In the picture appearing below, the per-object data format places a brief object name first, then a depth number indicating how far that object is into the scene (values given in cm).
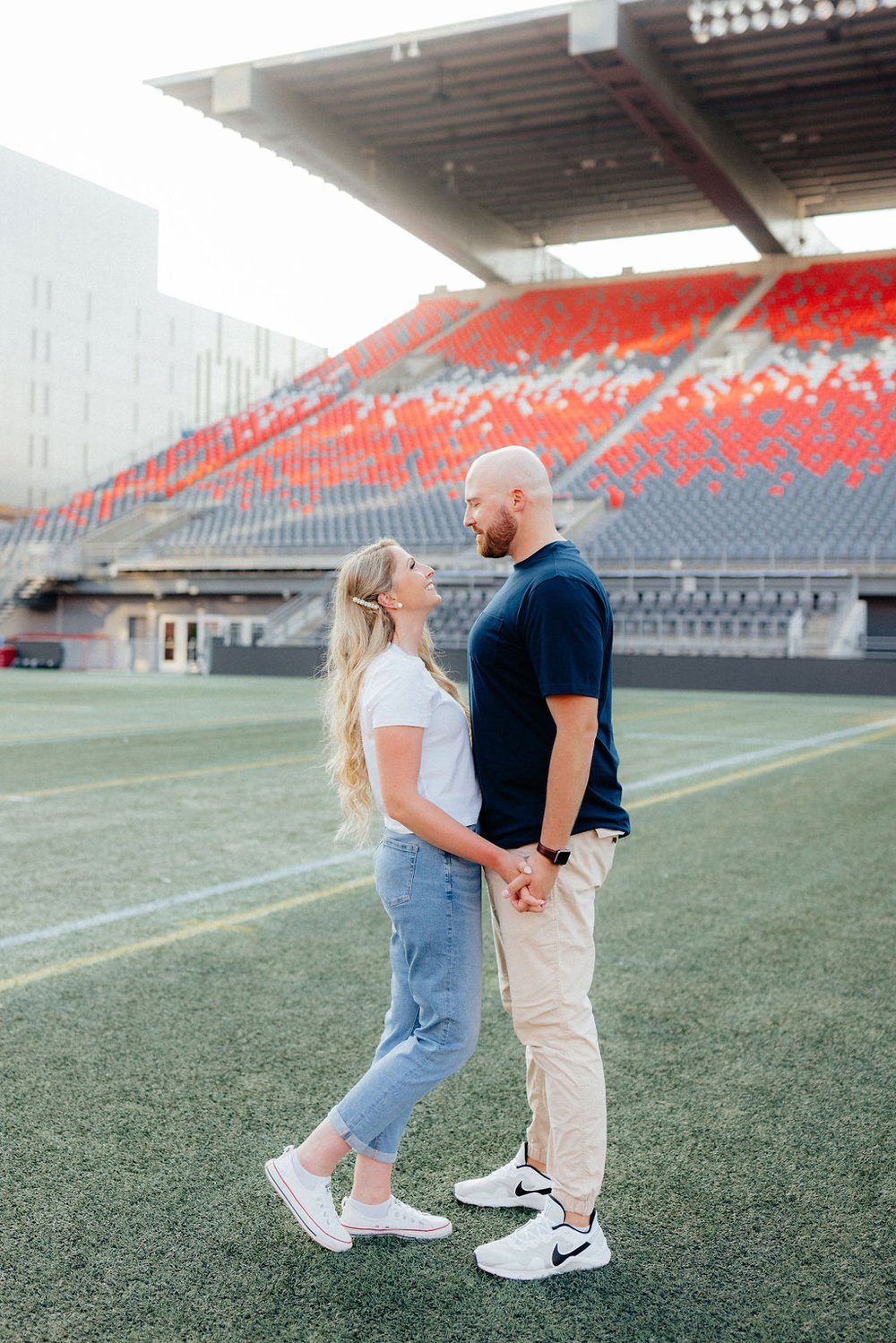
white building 4131
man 266
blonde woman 263
